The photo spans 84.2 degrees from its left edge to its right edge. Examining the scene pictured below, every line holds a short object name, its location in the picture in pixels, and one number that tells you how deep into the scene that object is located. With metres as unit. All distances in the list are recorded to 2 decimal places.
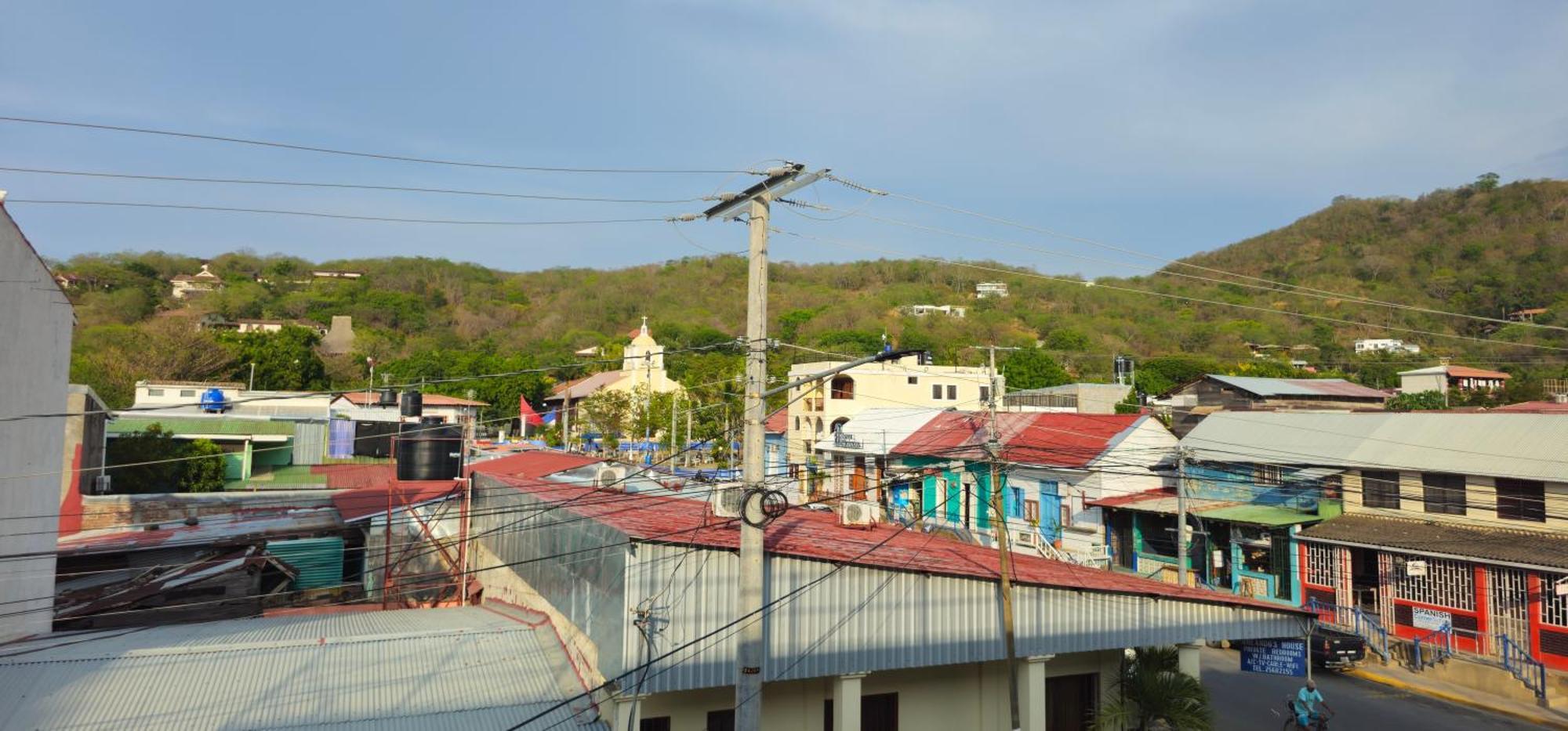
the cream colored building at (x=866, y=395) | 58.06
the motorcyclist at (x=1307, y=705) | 16.41
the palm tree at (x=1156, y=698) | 15.08
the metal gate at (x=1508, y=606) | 22.83
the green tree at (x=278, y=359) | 77.50
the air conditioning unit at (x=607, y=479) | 18.46
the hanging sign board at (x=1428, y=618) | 24.45
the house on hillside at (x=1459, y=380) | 56.91
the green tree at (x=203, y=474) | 35.00
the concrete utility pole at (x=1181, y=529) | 23.80
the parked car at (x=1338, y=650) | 23.45
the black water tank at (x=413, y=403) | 39.30
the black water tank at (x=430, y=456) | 32.34
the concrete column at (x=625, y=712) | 11.23
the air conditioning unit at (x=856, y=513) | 17.75
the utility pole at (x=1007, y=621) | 12.84
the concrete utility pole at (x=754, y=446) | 10.12
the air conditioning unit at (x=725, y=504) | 11.98
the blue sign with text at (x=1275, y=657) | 16.19
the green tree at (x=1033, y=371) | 85.06
